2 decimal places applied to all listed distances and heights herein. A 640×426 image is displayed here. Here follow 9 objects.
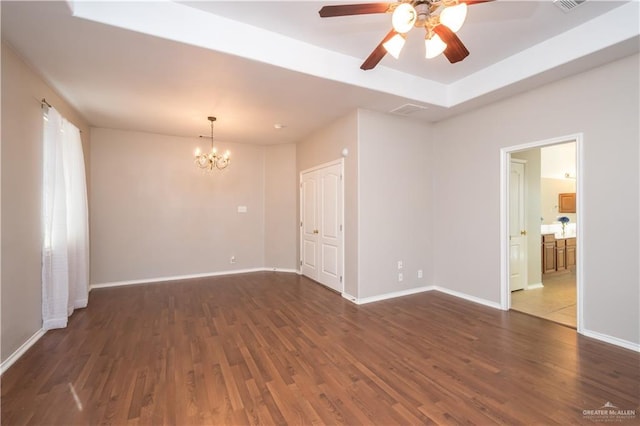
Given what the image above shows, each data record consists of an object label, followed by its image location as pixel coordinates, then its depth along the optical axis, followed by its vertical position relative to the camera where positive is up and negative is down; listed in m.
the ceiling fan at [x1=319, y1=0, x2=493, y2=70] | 1.89 +1.33
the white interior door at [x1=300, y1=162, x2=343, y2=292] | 4.74 -0.27
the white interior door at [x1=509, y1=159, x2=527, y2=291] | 4.68 -0.31
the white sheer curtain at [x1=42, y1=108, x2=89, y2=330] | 3.21 -0.09
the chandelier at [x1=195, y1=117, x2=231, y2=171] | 4.83 +0.96
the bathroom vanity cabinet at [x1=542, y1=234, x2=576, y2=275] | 5.68 -0.93
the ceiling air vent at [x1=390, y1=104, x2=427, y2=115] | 4.14 +1.51
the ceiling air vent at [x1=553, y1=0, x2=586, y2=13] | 2.50 +1.82
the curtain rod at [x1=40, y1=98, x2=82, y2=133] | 3.15 +1.20
